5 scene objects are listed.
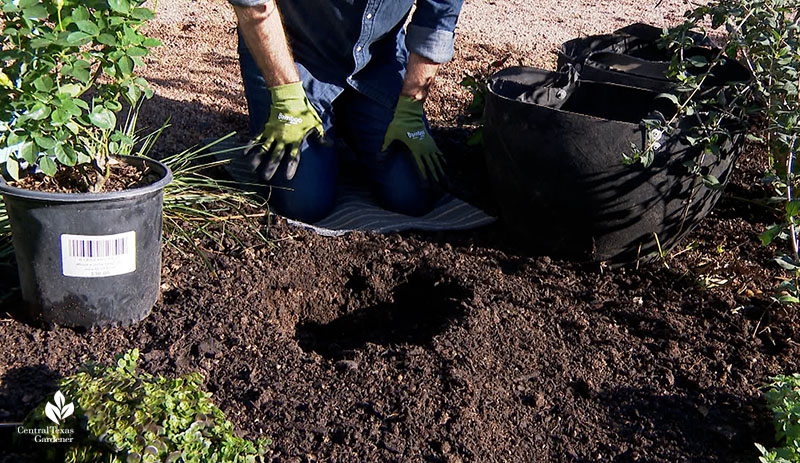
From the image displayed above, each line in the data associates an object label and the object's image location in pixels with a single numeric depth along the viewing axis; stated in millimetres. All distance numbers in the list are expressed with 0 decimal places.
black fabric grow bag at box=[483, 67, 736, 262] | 2320
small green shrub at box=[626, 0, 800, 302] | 2111
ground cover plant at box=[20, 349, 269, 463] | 1404
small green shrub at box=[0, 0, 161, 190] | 1704
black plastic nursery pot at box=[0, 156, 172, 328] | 1810
